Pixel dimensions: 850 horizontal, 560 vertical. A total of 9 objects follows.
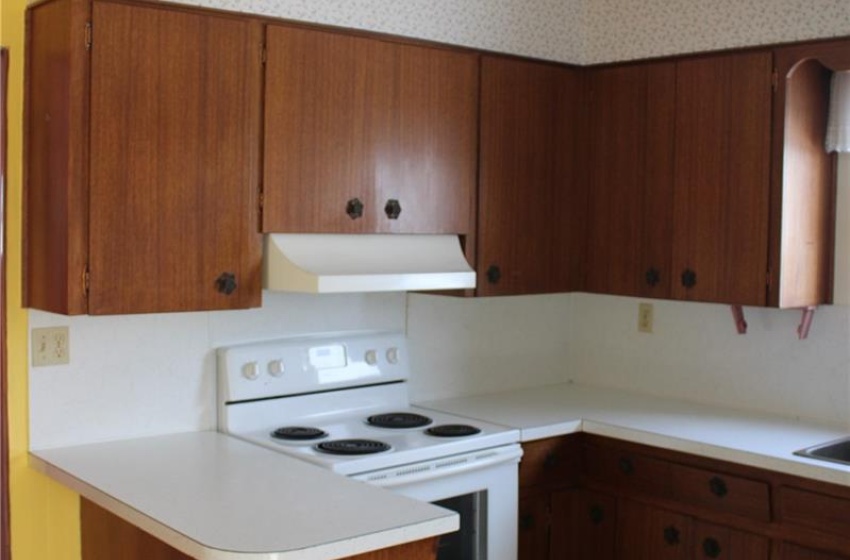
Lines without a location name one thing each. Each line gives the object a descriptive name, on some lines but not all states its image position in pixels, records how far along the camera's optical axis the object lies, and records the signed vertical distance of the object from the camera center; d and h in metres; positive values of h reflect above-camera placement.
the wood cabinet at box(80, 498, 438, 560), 2.41 -0.75
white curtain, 3.34 +0.41
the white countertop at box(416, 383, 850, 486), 3.05 -0.57
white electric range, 3.05 -0.58
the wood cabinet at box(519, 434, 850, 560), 2.96 -0.79
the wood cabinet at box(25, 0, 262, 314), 2.69 +0.20
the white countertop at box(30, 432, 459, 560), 2.21 -0.60
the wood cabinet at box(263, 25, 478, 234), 3.02 +0.31
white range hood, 2.97 -0.06
